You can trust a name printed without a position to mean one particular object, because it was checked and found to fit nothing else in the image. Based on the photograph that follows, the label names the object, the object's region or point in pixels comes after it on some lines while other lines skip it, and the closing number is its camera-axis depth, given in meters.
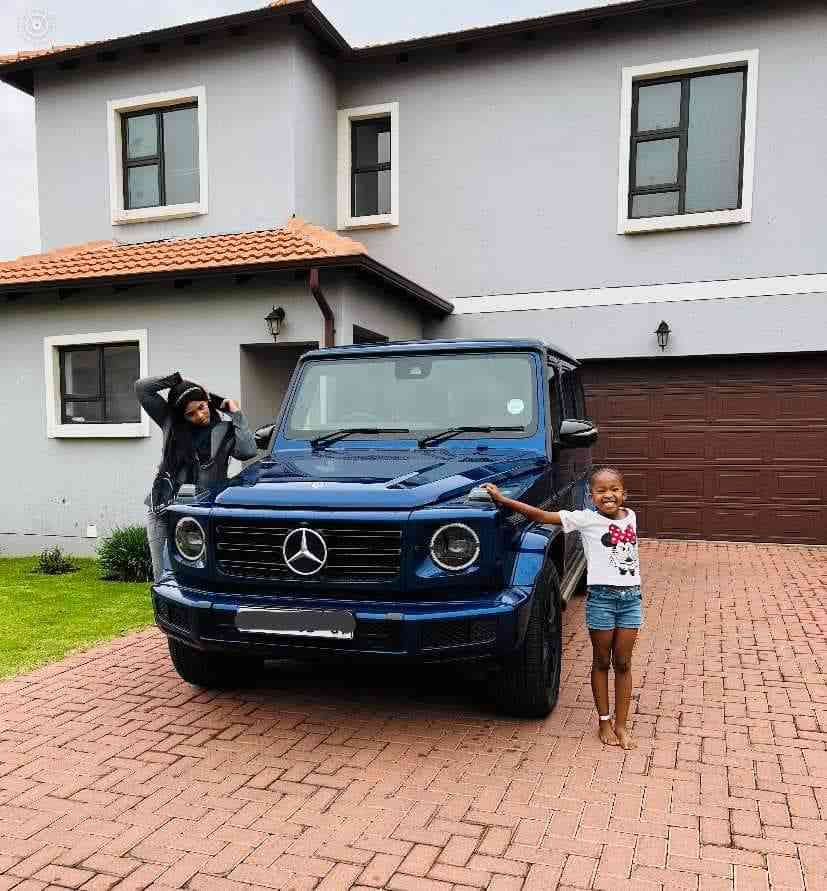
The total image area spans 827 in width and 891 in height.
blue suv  3.34
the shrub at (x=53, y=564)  8.48
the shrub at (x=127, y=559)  7.93
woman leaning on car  5.44
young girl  3.61
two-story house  9.27
